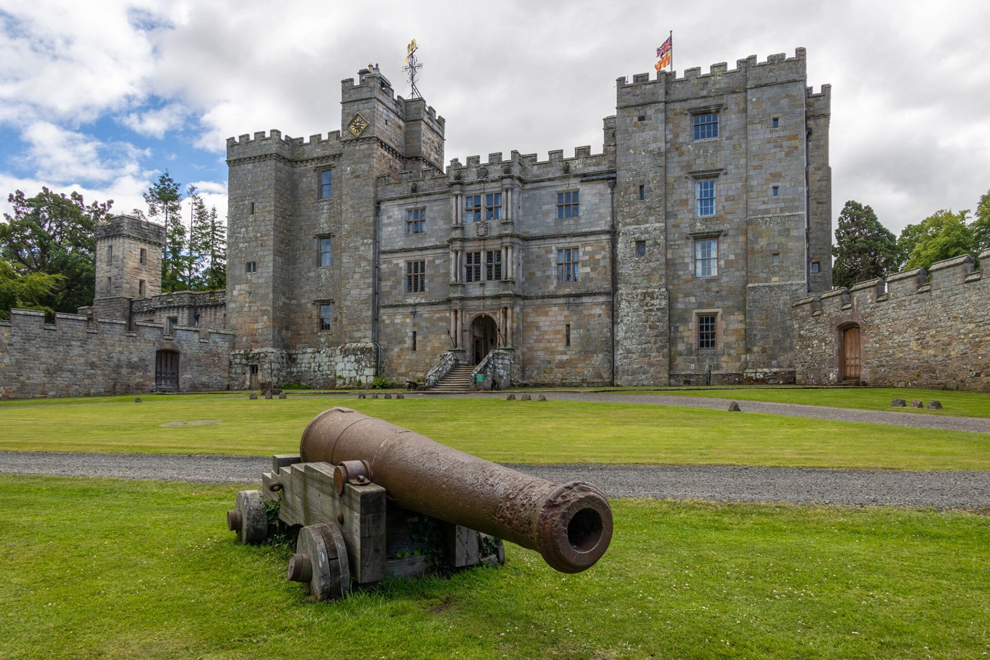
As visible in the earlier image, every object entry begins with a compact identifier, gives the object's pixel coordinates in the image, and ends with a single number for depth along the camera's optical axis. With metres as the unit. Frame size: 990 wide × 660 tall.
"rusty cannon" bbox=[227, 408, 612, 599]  3.40
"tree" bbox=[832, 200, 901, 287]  44.19
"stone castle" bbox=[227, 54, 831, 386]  30.66
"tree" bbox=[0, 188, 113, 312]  53.84
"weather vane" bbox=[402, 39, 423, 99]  45.16
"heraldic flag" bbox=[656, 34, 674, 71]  33.00
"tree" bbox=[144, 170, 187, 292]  61.81
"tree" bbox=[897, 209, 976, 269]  39.16
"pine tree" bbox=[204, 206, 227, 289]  61.60
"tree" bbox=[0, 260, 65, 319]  42.94
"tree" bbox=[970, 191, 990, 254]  39.62
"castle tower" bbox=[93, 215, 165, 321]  48.72
